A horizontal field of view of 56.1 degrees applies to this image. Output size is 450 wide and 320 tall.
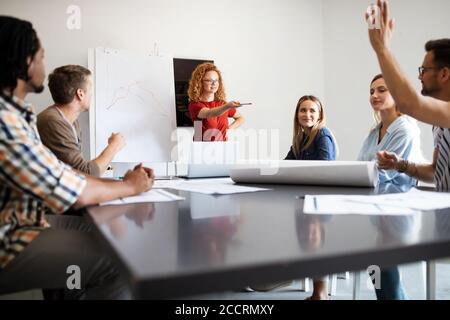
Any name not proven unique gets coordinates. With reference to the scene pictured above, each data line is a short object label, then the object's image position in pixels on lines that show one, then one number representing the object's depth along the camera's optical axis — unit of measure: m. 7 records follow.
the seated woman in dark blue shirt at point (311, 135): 2.39
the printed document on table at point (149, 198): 0.99
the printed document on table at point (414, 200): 0.85
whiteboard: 3.26
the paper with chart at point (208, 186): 1.22
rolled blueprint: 1.25
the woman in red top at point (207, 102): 3.10
